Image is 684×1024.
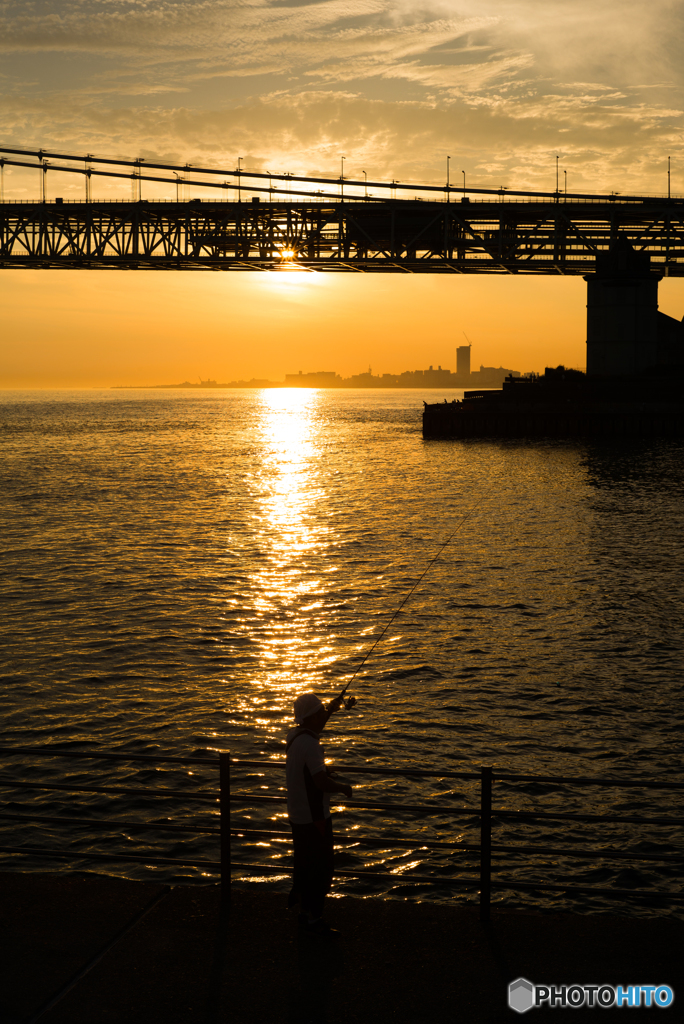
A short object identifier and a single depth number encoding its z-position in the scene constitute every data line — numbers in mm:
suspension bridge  96125
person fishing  6523
